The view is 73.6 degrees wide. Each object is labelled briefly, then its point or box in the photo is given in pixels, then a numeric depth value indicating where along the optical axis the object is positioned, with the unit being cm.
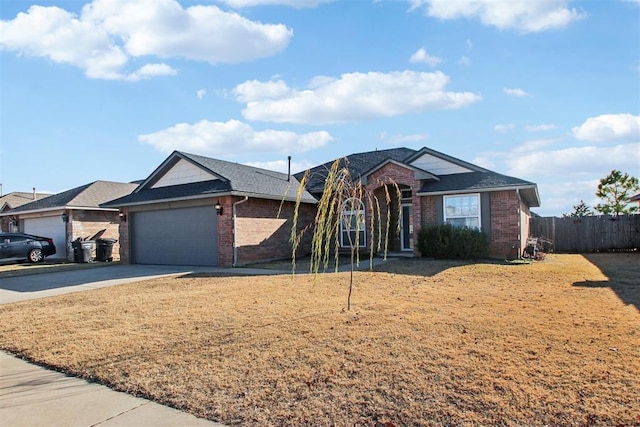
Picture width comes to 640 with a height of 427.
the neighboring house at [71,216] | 2112
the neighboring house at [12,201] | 2541
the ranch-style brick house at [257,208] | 1505
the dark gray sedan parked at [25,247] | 1952
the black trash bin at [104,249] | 2009
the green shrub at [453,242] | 1437
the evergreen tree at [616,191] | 2664
